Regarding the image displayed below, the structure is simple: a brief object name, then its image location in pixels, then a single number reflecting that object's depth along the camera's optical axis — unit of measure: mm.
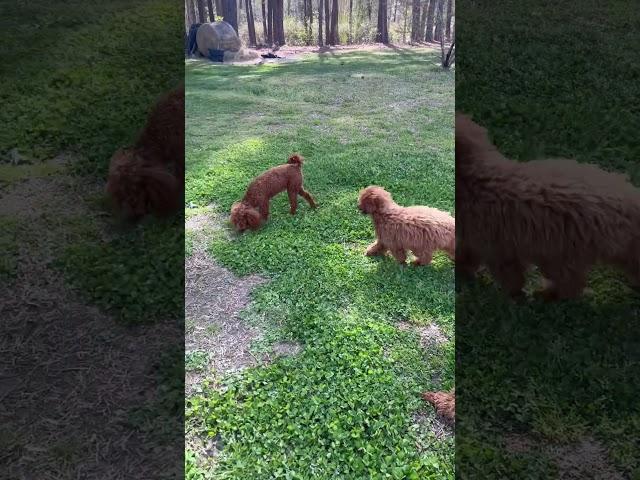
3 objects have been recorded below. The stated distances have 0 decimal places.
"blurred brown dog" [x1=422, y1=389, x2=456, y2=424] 1860
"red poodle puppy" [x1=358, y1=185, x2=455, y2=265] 2668
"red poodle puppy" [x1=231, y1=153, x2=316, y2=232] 3088
